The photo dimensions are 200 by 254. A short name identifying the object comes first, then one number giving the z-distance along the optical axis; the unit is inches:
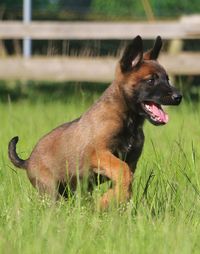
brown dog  377.6
